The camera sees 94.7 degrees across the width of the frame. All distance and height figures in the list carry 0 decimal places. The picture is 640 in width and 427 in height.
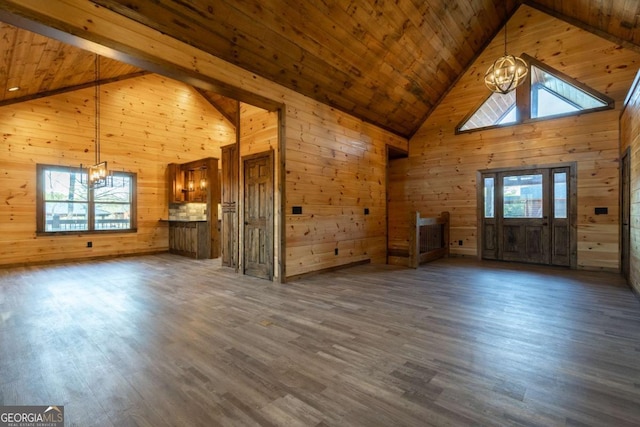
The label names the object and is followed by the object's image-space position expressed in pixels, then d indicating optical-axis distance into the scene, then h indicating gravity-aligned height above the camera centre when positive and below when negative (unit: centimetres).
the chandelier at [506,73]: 500 +235
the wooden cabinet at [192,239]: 746 -75
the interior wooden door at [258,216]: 493 -10
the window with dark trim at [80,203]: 659 +20
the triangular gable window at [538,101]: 570 +227
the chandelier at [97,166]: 604 +93
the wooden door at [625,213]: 461 -6
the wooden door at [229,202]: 620 +18
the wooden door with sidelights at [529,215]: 589 -11
